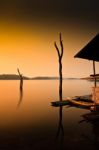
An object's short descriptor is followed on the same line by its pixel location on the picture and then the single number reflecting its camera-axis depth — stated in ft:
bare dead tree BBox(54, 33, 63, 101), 115.55
